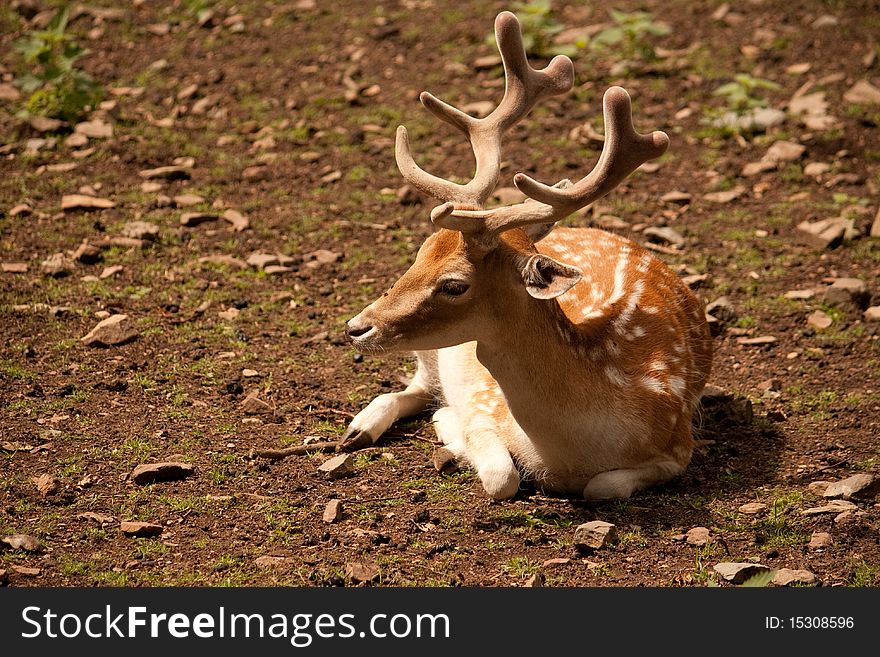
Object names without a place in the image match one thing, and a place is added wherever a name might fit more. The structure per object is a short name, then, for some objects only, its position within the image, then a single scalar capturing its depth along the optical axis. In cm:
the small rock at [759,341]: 1334
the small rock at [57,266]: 1433
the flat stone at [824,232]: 1530
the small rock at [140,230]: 1544
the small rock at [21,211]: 1584
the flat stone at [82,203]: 1606
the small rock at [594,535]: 955
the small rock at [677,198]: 1672
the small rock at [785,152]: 1739
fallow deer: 976
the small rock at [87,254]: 1477
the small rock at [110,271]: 1445
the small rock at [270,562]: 916
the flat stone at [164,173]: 1722
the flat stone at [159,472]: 1033
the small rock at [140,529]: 952
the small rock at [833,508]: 996
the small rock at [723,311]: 1382
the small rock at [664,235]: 1573
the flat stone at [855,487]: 1021
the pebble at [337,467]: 1071
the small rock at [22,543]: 912
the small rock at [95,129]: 1820
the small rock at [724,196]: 1670
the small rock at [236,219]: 1598
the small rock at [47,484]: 1000
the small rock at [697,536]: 967
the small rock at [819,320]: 1351
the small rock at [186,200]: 1653
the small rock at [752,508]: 1017
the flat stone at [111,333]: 1288
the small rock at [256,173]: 1739
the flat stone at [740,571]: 902
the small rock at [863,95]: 1861
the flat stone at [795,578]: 898
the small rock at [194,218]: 1598
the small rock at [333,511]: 992
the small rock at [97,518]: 970
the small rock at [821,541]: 953
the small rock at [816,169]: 1702
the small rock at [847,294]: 1387
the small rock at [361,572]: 896
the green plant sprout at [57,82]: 1836
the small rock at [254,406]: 1187
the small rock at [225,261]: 1503
